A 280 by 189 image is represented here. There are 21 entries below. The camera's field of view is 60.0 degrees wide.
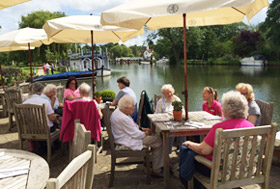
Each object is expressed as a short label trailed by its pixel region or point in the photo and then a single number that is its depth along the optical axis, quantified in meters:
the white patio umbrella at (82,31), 4.31
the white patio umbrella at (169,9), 2.72
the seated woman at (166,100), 4.31
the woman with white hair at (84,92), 3.97
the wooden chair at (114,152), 3.10
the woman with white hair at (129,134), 3.18
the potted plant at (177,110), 3.31
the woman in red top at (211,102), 4.21
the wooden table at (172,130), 2.99
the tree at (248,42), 48.56
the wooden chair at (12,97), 6.01
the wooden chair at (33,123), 3.76
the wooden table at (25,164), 1.58
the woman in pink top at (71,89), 5.57
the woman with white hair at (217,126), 2.28
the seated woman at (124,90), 5.12
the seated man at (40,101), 4.04
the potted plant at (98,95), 5.36
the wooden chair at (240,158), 2.10
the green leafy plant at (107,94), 6.47
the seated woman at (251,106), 3.51
